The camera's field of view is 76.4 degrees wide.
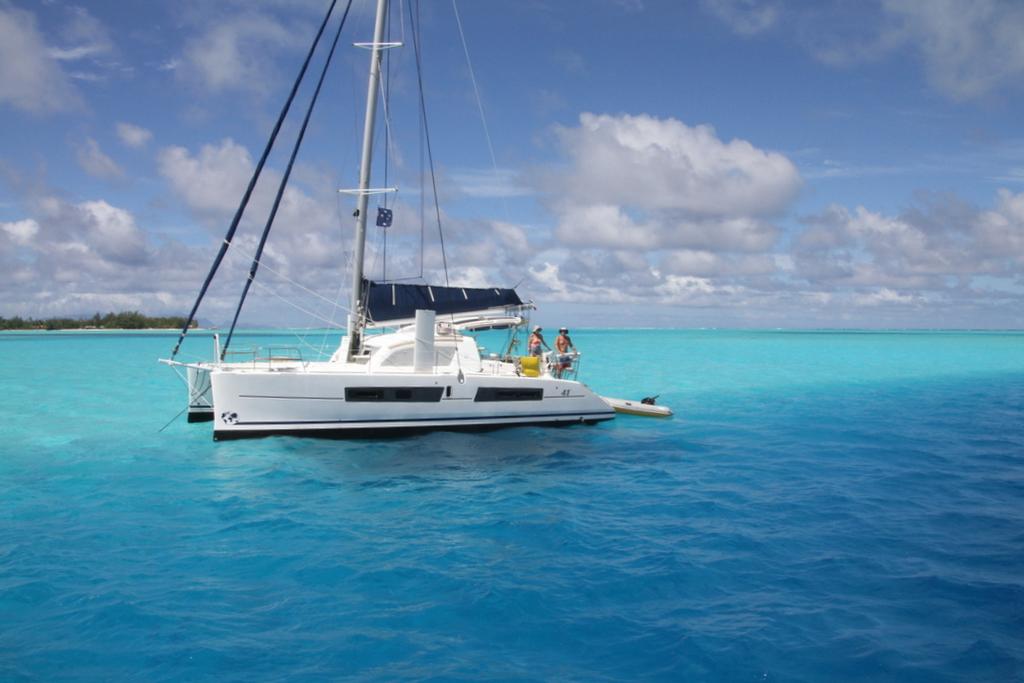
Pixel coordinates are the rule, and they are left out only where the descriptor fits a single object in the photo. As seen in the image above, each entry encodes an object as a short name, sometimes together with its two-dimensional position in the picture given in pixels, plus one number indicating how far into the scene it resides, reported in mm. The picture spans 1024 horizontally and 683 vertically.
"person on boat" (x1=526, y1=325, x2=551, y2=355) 20828
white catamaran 16766
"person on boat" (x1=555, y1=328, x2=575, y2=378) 20734
